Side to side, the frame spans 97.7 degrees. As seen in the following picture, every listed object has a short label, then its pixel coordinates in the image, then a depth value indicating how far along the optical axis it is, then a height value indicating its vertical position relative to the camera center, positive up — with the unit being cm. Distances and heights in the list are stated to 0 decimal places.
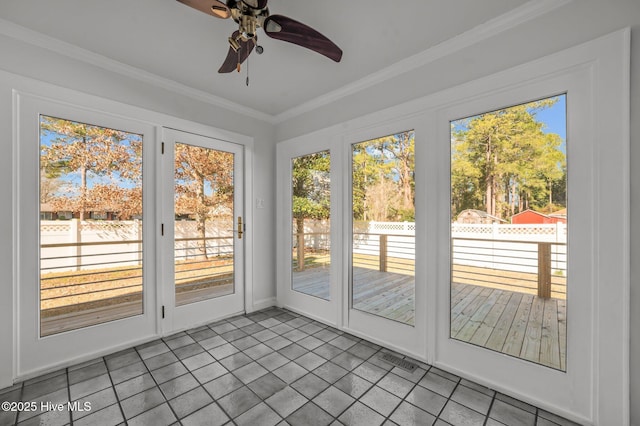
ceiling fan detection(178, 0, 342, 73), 144 +102
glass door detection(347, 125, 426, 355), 250 -28
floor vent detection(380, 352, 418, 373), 227 -126
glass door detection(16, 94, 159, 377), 213 -19
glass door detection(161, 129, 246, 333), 288 -20
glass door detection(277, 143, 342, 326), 311 -23
